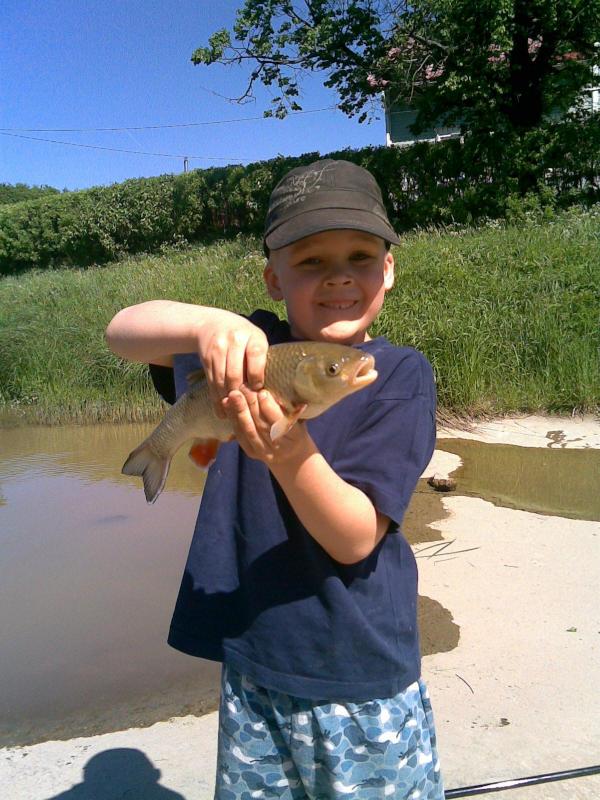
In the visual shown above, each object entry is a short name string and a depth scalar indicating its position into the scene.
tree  13.52
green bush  13.70
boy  1.43
